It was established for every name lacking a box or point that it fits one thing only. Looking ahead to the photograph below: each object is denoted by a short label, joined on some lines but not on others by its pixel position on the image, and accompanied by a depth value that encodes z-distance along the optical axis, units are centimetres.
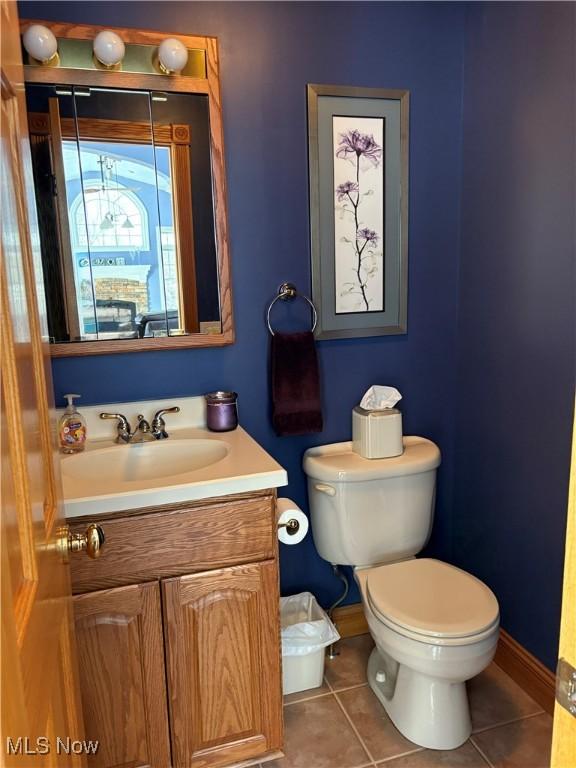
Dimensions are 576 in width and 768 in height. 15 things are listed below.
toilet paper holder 164
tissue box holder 200
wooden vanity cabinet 142
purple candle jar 188
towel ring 196
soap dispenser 170
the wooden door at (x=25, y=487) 61
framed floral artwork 195
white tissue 207
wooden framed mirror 168
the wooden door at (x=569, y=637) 63
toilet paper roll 164
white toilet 162
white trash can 192
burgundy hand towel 194
